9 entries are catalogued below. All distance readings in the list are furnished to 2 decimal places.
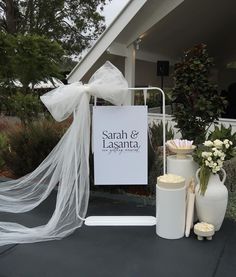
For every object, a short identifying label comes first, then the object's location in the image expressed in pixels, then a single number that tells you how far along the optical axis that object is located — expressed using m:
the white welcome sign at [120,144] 4.13
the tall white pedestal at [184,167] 3.98
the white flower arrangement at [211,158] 3.65
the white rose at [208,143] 3.73
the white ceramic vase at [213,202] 3.68
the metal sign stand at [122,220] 4.06
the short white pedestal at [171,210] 3.64
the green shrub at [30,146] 5.55
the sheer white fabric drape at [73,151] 3.96
